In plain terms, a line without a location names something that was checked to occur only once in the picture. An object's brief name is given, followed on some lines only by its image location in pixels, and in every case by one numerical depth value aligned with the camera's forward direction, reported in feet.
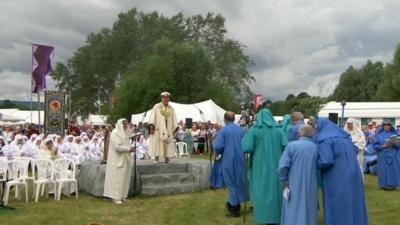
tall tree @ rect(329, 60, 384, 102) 218.38
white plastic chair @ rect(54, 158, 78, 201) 35.70
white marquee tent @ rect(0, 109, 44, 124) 119.87
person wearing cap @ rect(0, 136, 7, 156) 43.07
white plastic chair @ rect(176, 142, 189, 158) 65.62
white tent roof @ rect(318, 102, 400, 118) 103.76
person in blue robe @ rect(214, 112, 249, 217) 28.37
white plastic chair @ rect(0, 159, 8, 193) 34.42
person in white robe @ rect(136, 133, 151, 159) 54.43
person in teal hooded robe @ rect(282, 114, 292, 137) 30.63
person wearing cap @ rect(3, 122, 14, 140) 57.62
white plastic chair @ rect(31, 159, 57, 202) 35.01
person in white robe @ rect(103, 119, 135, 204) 34.45
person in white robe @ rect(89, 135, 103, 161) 52.54
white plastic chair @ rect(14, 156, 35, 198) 35.49
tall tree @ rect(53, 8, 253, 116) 168.86
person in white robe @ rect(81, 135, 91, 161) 51.72
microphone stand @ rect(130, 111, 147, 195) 36.76
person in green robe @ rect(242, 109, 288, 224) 24.12
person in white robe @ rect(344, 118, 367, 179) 39.96
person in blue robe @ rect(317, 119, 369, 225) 20.56
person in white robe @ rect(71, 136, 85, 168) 47.99
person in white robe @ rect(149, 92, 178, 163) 38.88
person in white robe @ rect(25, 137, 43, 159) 44.45
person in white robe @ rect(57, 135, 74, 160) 48.01
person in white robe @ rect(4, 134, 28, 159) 43.26
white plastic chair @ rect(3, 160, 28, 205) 33.60
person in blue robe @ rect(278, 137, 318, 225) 20.34
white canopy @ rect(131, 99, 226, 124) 87.04
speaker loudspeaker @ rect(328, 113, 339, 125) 23.73
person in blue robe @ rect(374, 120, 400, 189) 39.63
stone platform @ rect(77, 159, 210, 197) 37.04
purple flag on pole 57.82
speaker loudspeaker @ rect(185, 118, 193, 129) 75.83
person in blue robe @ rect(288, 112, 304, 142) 29.40
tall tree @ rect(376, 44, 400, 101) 155.22
